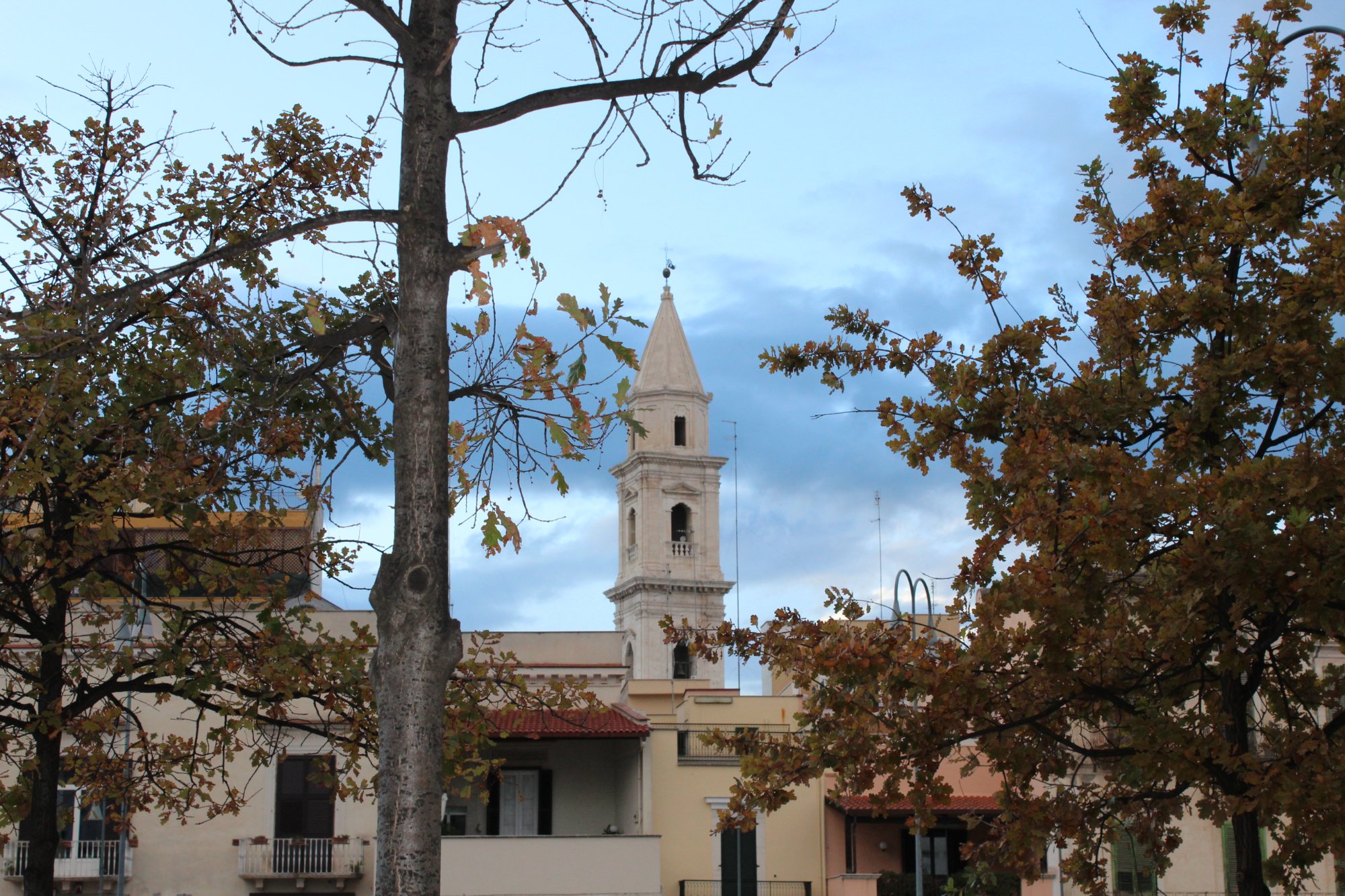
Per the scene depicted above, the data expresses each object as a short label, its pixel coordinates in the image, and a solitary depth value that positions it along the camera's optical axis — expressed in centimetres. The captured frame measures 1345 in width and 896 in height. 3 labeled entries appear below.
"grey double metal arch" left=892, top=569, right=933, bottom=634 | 2603
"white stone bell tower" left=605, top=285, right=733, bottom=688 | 8394
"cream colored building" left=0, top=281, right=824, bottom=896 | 2880
